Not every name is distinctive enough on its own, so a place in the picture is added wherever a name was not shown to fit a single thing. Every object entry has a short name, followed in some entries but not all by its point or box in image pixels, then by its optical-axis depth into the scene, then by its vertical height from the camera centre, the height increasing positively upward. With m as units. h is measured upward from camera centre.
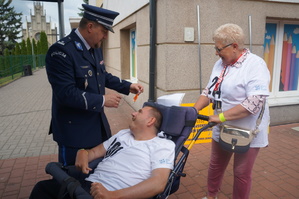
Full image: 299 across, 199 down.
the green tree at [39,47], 39.74 +2.25
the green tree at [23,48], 34.08 +1.80
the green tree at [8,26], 42.50 +6.55
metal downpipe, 4.99 +0.23
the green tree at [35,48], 37.33 +1.97
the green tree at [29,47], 35.60 +2.03
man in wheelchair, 1.80 -0.85
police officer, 2.04 -0.21
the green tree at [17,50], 32.44 +1.46
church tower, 78.04 +11.54
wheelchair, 2.01 -0.66
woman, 2.22 -0.29
